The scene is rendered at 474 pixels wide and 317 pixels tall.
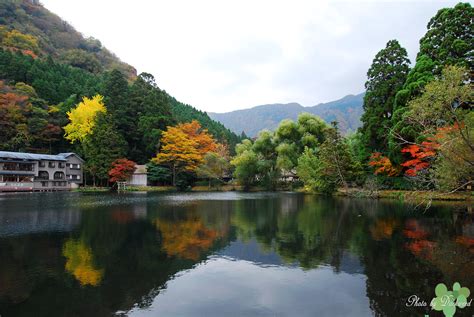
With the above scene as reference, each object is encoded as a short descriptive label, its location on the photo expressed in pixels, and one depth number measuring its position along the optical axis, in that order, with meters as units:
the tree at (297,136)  42.34
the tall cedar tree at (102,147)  44.50
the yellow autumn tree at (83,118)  46.81
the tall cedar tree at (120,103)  48.59
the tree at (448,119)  10.83
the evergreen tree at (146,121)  48.34
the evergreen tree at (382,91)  30.61
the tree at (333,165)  32.03
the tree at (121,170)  43.66
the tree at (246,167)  43.84
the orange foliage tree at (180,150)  45.41
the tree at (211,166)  46.56
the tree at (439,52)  23.16
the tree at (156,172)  46.12
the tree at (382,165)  28.62
